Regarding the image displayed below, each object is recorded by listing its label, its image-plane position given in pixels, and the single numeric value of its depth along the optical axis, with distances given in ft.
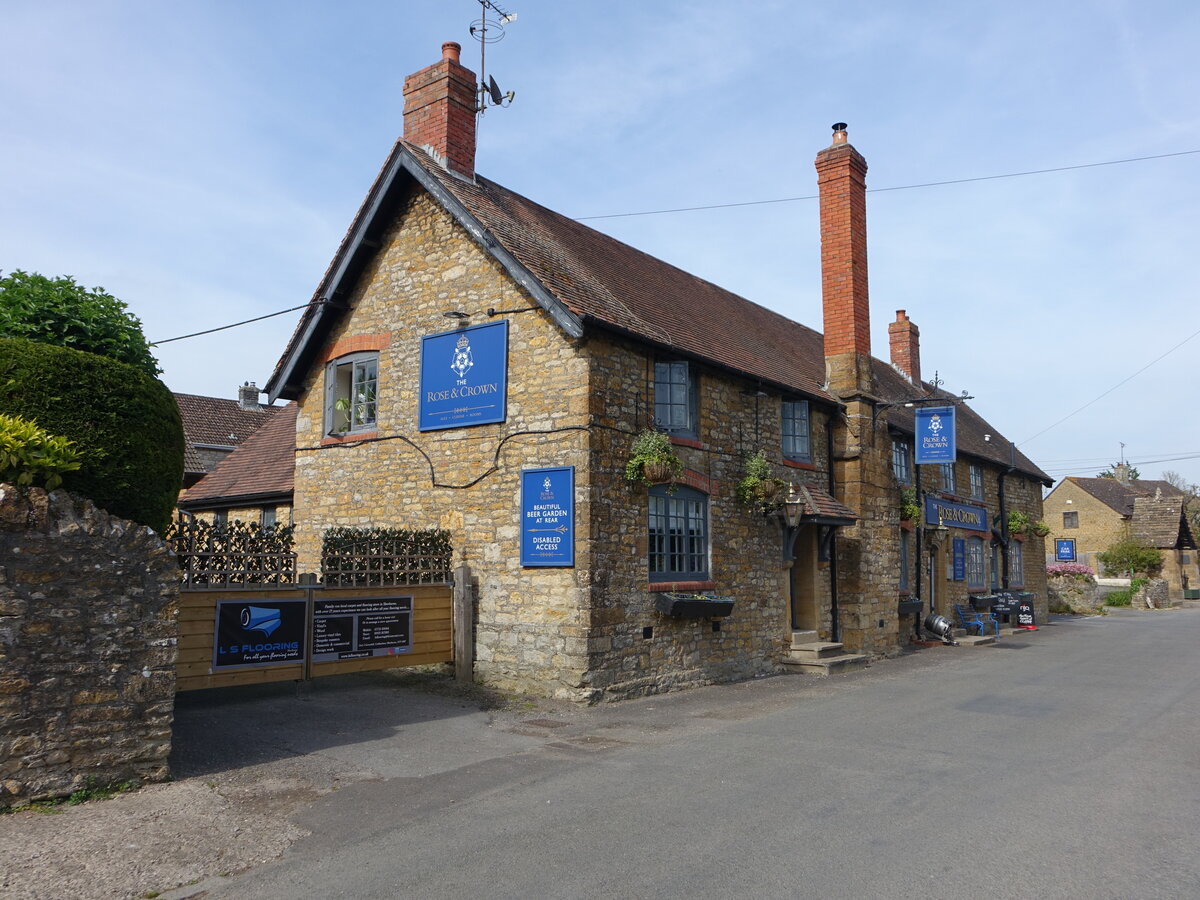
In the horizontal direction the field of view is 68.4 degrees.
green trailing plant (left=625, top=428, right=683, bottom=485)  39.68
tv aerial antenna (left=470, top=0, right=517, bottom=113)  50.83
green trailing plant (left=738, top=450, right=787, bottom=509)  46.98
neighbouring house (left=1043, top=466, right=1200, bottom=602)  153.07
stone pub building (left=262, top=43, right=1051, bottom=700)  39.22
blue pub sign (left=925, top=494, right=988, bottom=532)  73.31
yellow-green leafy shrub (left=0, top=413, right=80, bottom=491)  21.45
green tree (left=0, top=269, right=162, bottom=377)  24.90
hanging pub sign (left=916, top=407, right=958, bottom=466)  60.39
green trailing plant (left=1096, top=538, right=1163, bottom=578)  151.12
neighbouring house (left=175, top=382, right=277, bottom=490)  94.89
